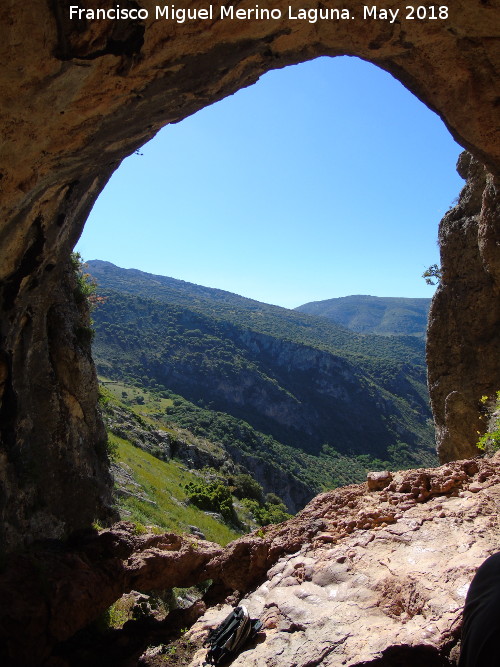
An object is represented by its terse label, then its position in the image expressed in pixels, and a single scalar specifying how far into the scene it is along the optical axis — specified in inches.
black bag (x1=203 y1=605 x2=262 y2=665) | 221.9
